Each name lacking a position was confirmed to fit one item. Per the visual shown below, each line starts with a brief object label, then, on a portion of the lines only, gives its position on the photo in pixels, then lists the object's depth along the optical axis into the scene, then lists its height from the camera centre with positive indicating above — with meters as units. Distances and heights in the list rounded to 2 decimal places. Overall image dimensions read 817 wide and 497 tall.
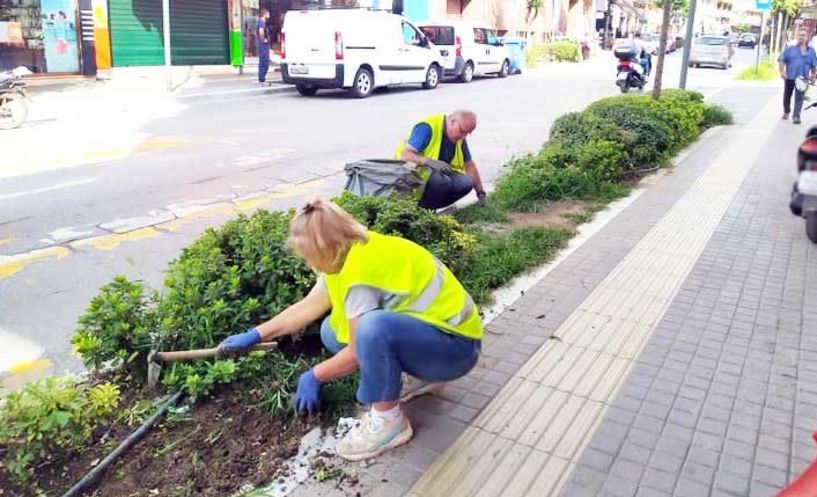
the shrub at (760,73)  27.02 -0.25
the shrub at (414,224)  4.43 -0.99
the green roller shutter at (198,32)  21.33 +0.66
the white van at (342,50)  16.28 +0.19
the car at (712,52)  34.59 +0.62
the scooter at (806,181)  4.38 -0.66
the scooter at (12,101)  11.55 -0.77
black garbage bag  5.43 -0.86
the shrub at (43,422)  2.70 -1.35
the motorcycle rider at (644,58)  21.48 +0.18
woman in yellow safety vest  2.71 -1.00
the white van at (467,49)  21.64 +0.37
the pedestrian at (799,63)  13.59 +0.08
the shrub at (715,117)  13.30 -0.92
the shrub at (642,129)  8.67 -0.77
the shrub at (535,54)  32.44 +0.34
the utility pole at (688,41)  13.11 +0.44
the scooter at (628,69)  20.12 -0.14
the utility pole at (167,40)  16.83 +0.33
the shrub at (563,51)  36.88 +0.55
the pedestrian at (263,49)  19.30 +0.19
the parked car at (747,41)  69.75 +2.34
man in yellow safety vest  5.82 -0.74
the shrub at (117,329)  3.23 -1.19
